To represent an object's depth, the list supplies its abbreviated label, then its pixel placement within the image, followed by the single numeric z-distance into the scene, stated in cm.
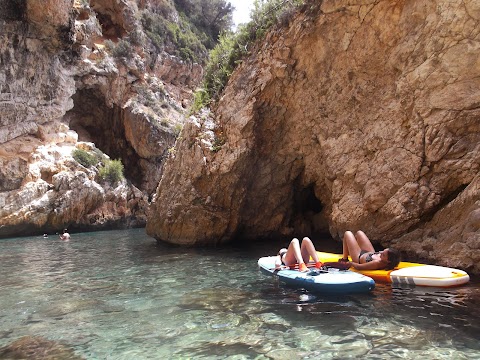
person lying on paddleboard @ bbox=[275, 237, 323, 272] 700
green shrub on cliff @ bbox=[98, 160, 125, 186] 2412
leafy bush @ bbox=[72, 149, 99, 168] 2308
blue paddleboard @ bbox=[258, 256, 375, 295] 585
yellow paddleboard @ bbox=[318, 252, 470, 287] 606
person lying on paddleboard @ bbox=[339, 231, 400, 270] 686
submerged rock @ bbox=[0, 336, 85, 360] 391
